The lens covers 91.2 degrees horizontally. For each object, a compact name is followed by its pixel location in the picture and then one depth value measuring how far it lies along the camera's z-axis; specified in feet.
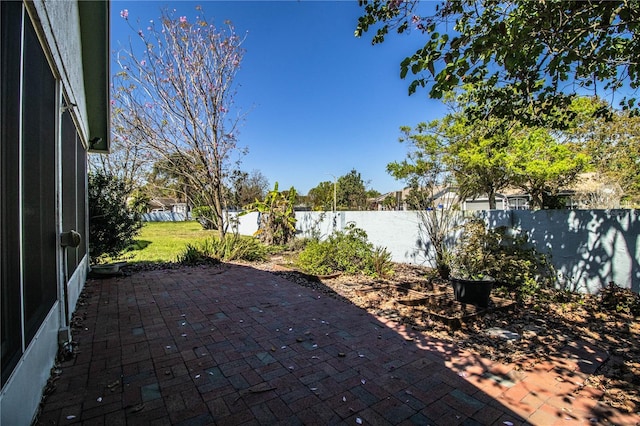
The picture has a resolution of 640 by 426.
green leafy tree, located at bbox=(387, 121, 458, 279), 25.29
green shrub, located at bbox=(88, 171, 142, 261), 24.11
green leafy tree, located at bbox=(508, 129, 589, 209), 44.37
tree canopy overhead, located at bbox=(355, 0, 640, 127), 9.73
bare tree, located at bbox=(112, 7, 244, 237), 34.24
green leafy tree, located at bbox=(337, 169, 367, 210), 132.71
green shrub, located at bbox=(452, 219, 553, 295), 19.16
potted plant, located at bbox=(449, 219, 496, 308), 16.33
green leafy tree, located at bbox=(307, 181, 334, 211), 129.60
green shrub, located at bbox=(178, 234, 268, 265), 29.19
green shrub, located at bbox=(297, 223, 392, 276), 25.06
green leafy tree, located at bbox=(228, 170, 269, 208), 54.76
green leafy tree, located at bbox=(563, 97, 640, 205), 53.42
